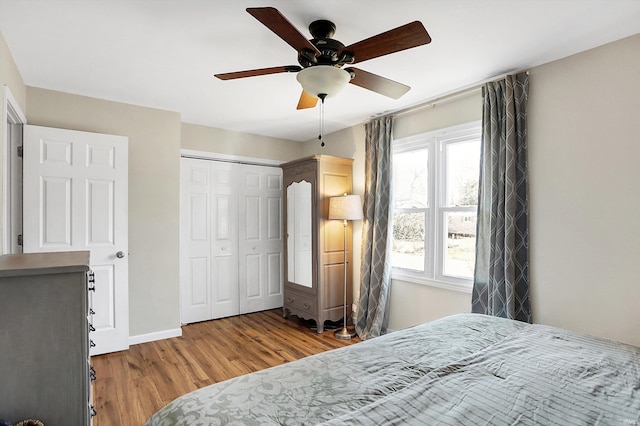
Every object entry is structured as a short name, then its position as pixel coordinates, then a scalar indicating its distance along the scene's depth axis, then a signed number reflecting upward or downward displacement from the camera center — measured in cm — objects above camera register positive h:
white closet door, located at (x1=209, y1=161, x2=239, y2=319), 435 -36
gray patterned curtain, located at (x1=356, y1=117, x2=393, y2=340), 357 -25
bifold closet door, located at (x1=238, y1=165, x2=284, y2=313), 459 -36
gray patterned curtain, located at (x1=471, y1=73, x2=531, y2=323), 255 +8
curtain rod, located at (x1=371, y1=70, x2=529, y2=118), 276 +109
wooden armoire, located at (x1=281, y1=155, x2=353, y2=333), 389 -36
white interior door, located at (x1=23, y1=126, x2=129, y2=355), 288 +5
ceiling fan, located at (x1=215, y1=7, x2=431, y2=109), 159 +86
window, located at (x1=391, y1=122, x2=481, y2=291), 304 +7
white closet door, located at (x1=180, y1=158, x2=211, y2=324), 413 -33
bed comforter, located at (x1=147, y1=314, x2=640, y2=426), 105 -64
